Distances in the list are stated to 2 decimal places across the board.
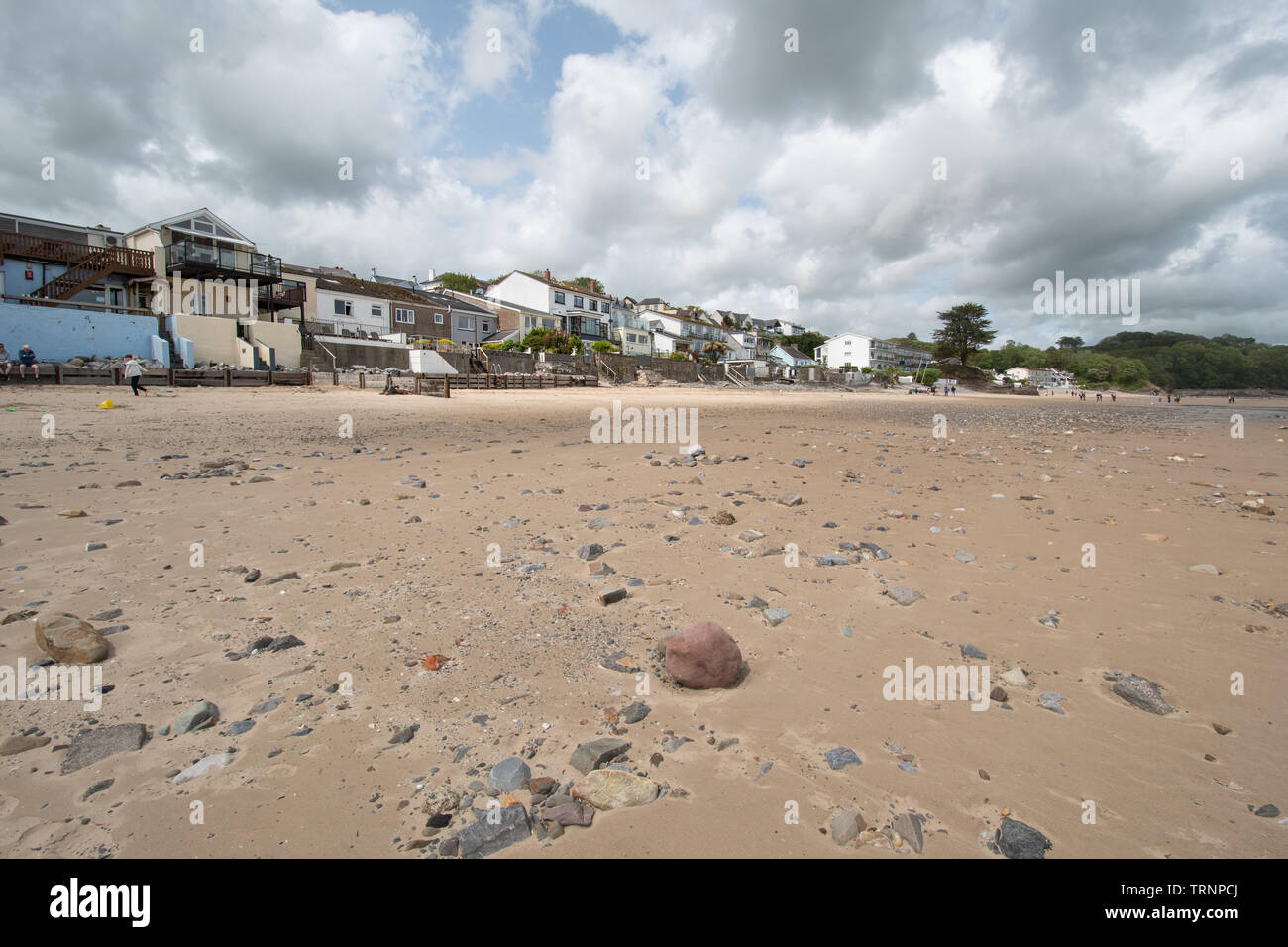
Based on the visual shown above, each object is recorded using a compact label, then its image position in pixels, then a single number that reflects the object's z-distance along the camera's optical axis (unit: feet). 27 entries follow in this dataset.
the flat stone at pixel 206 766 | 8.55
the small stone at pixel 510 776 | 8.52
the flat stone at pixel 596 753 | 8.98
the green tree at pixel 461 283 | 310.45
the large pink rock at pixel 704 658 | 11.23
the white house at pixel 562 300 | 233.96
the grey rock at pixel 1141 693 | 10.92
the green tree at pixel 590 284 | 318.94
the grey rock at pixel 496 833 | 7.27
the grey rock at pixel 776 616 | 14.27
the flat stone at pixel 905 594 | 15.71
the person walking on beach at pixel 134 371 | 70.49
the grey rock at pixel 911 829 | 7.48
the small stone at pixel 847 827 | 7.56
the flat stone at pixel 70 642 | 11.45
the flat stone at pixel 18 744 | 8.98
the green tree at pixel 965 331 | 312.91
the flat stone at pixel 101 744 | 8.84
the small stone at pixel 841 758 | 9.18
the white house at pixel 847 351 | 424.87
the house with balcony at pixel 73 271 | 111.65
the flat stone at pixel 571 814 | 7.79
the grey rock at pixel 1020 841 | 7.41
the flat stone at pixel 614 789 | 8.23
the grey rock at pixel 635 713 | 10.27
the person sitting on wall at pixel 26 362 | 76.08
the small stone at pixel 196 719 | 9.66
